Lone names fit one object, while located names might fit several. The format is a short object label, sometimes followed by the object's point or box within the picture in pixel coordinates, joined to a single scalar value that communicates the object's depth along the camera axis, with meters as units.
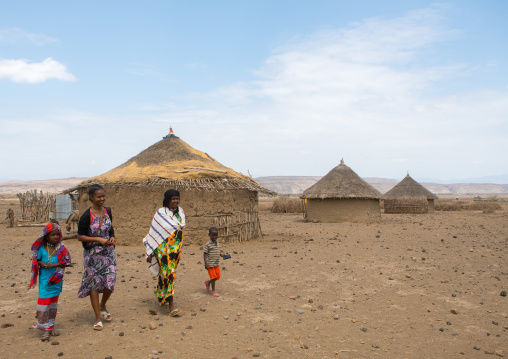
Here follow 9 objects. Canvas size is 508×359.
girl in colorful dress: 4.12
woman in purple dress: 4.33
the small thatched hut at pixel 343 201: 18.48
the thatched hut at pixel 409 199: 25.94
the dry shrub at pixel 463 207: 31.17
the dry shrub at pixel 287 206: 28.12
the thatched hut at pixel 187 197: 10.93
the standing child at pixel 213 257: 5.88
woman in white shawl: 4.86
